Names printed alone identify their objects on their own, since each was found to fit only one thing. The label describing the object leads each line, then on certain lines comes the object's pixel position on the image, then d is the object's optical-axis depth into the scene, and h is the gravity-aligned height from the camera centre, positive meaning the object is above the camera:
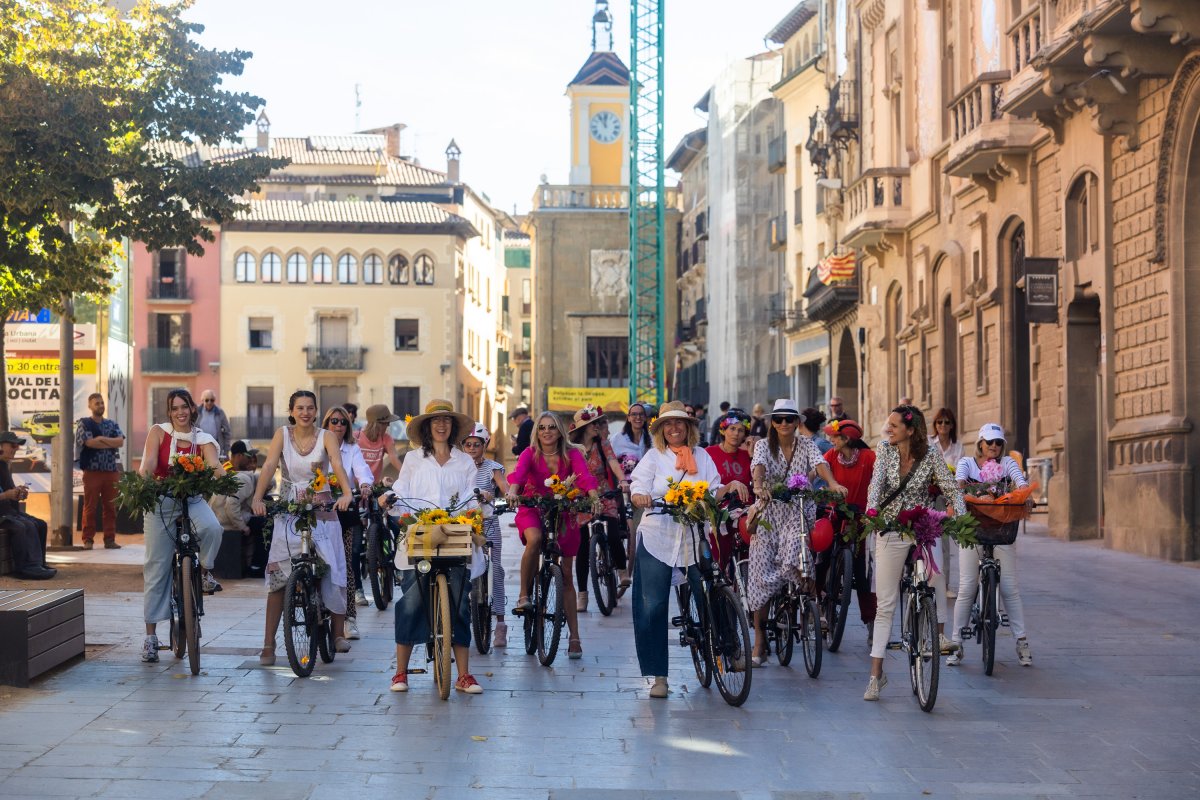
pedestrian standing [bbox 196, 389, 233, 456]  22.45 +0.48
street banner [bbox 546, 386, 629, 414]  81.75 +2.75
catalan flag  45.69 +4.64
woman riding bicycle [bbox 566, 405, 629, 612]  16.31 +0.01
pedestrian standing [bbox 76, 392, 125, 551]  23.12 +0.02
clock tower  88.75 +16.24
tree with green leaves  18.45 +3.33
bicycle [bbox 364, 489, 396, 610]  16.53 -0.84
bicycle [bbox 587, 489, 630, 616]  16.36 -0.85
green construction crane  81.31 +9.93
